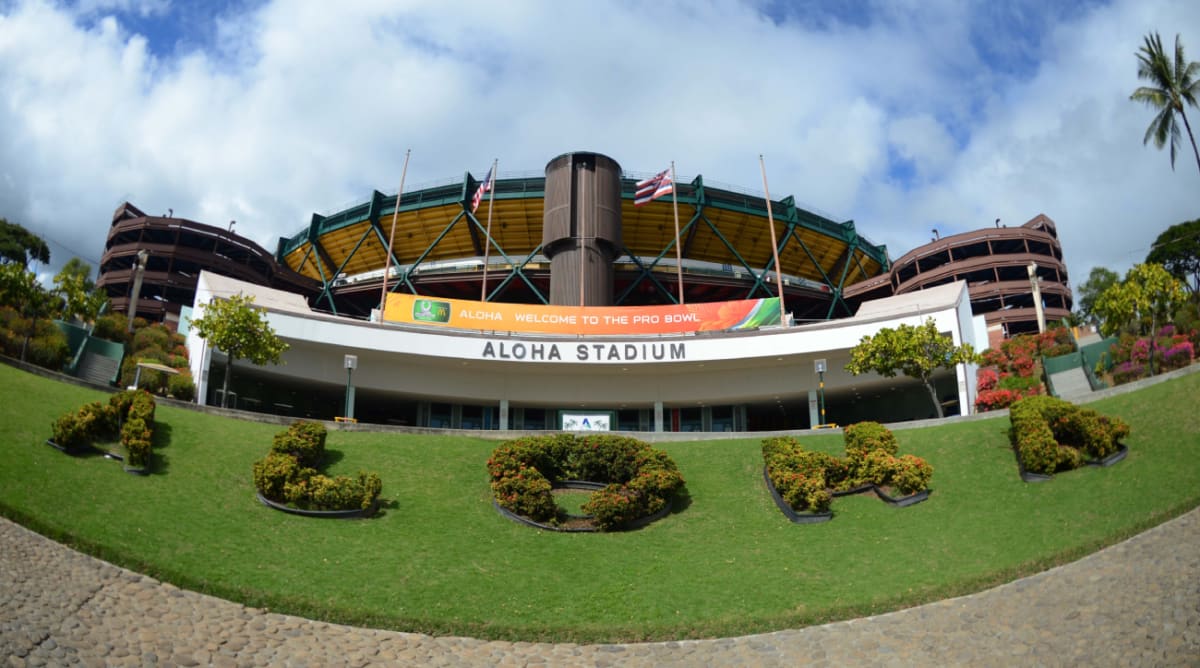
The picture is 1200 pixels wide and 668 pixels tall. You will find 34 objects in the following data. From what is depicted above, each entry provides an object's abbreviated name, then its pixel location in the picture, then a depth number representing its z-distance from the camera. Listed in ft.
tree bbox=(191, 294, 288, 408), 101.65
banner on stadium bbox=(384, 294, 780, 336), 133.59
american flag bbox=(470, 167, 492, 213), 161.79
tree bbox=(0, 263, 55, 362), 98.43
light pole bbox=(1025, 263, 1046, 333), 149.38
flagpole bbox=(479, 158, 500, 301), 162.22
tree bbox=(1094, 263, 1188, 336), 97.55
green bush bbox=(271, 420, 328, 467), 74.54
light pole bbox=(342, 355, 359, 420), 101.71
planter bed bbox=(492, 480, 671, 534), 67.82
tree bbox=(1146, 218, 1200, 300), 207.62
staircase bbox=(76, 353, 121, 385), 113.80
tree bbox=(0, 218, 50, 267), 221.87
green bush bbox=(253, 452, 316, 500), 64.95
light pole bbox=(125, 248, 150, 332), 143.13
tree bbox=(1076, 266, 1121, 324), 223.51
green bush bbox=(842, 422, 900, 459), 78.64
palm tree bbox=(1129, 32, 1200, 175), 122.93
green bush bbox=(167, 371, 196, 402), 109.91
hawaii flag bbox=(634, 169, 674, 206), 152.05
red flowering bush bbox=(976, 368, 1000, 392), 126.52
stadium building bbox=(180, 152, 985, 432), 127.44
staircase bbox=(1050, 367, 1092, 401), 121.49
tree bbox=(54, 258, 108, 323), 108.78
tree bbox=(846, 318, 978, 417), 106.63
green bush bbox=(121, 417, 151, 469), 65.57
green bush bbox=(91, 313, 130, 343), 126.52
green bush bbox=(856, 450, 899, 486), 72.38
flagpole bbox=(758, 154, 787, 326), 135.03
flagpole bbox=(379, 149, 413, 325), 133.18
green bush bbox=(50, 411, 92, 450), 64.49
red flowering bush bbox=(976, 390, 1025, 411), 111.75
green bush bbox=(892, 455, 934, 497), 69.62
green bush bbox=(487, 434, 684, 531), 68.95
